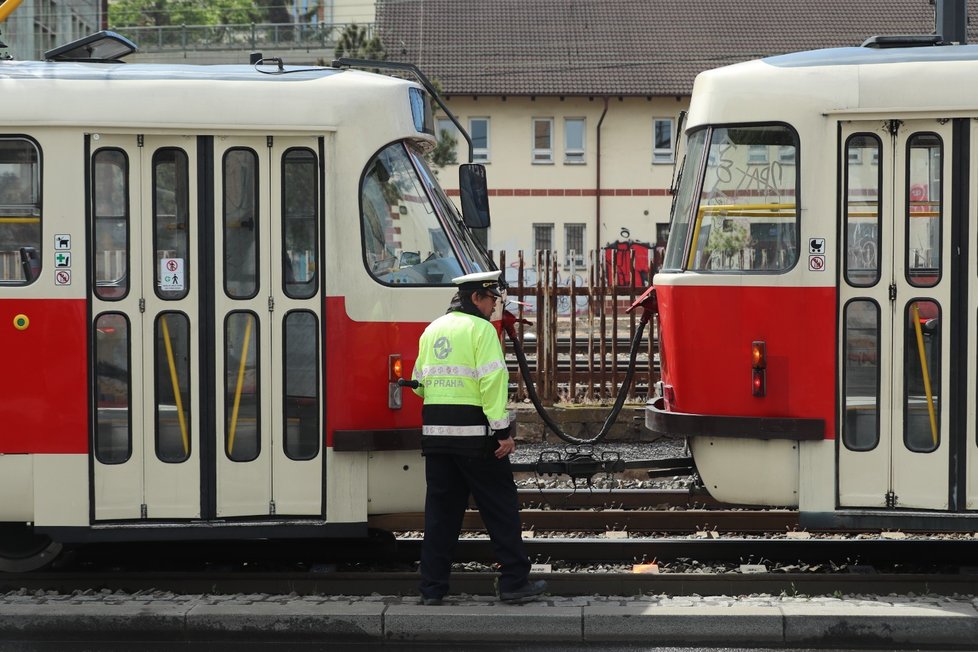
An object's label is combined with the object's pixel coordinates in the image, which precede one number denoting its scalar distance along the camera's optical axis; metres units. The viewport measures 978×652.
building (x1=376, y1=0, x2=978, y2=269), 37.84
